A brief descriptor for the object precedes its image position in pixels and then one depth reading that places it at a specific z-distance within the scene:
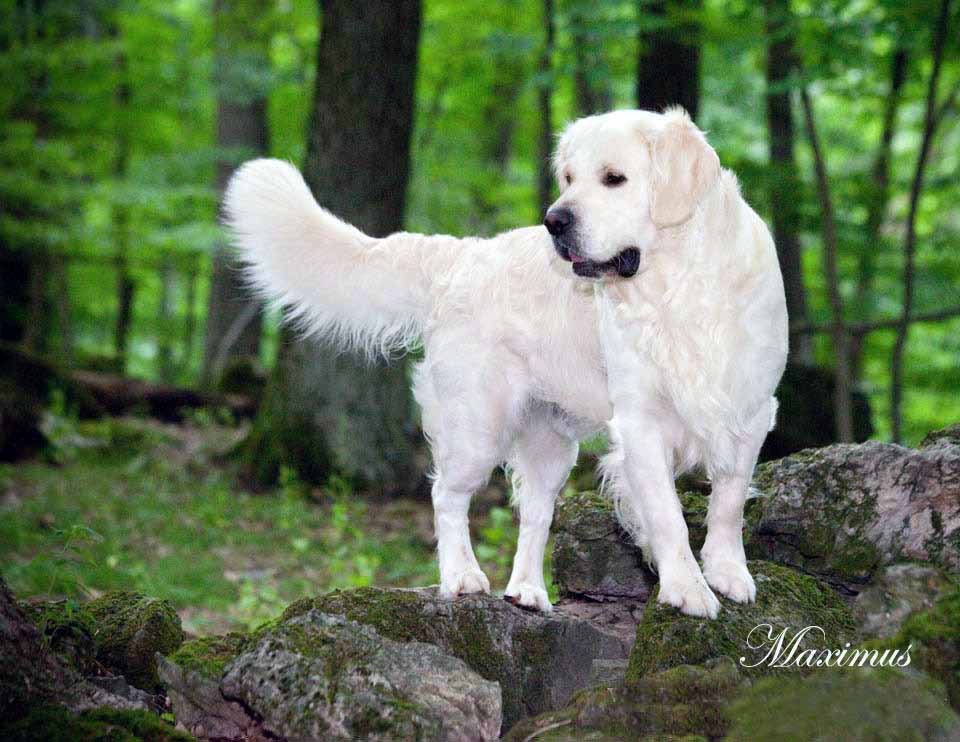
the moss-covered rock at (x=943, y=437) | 3.57
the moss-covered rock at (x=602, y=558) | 3.83
